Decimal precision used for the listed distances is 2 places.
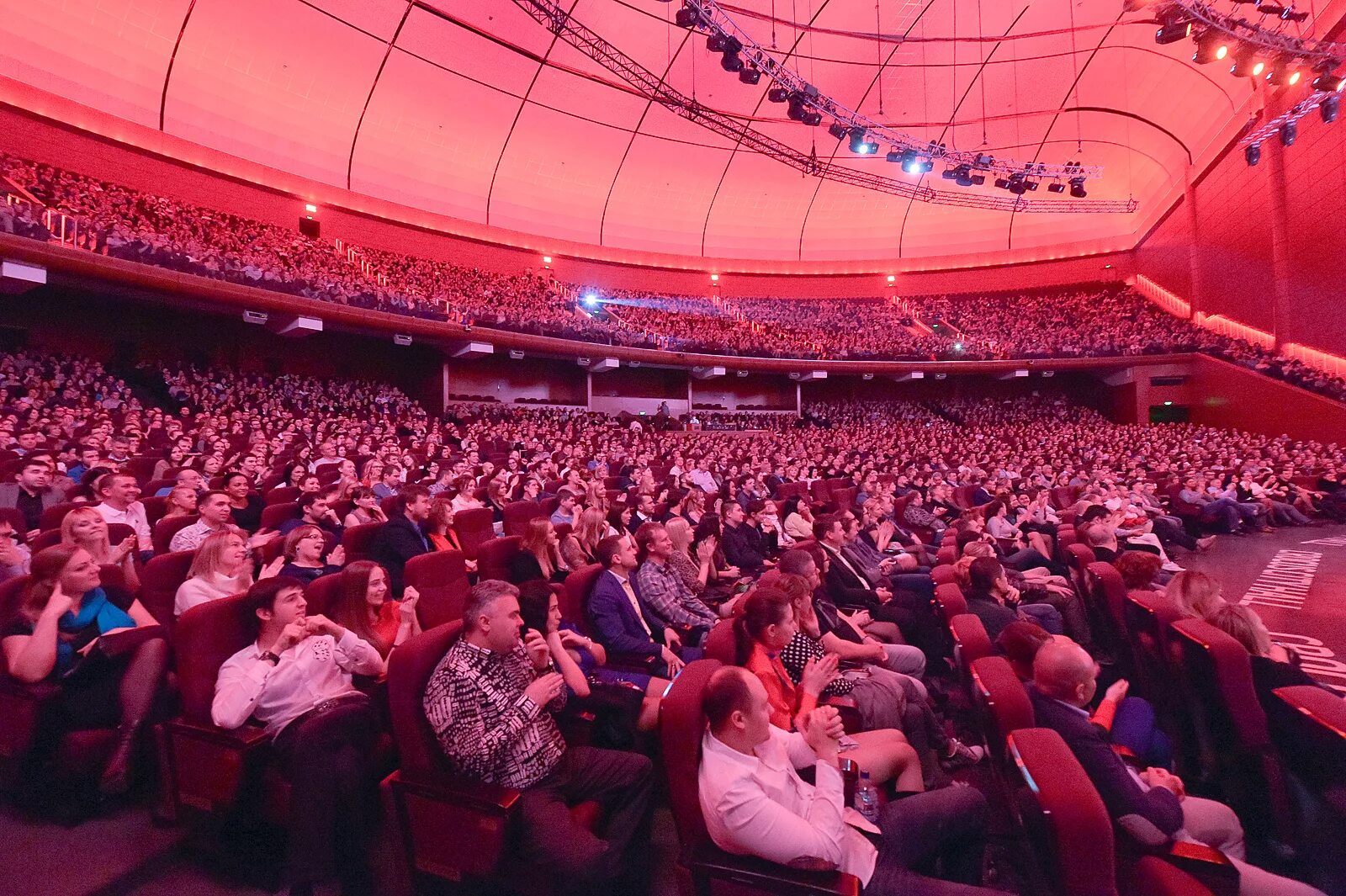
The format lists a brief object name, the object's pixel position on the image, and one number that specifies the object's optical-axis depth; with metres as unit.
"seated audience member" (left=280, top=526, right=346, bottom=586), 2.93
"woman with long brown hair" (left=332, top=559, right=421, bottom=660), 2.31
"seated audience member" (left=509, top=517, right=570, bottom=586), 3.37
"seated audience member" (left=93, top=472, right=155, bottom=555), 3.72
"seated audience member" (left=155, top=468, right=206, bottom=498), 4.20
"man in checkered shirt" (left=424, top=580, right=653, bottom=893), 1.67
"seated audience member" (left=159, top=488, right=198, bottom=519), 4.00
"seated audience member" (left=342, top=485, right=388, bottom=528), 4.52
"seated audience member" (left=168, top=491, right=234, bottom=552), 3.30
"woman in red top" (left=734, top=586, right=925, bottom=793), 2.08
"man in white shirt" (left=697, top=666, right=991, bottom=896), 1.38
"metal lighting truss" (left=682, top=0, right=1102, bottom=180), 9.05
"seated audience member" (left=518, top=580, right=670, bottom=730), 2.31
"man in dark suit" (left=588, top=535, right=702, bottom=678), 2.82
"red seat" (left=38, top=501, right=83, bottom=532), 3.75
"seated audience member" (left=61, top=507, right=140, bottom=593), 2.66
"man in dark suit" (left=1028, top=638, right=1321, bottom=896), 1.53
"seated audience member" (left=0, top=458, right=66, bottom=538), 4.35
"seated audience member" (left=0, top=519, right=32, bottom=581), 2.70
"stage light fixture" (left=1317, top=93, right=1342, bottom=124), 9.23
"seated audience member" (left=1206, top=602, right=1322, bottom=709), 1.87
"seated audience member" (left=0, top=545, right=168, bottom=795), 2.07
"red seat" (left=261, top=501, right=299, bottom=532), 4.45
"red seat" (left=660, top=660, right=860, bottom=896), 1.33
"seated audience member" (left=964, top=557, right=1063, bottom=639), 3.04
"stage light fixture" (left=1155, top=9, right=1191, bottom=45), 7.84
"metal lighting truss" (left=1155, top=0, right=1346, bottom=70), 7.81
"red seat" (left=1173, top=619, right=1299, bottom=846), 1.77
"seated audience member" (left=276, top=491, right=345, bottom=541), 4.22
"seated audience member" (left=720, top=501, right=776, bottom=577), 5.26
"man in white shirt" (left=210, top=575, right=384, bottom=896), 1.82
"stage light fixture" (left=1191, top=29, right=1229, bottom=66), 8.05
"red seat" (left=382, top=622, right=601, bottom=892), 1.62
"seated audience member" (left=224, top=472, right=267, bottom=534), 4.54
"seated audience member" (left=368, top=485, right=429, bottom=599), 3.50
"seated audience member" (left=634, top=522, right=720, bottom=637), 3.30
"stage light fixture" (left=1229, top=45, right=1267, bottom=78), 8.47
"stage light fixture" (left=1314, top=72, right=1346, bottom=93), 8.86
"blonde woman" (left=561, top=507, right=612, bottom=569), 4.27
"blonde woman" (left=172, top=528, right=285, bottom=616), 2.46
